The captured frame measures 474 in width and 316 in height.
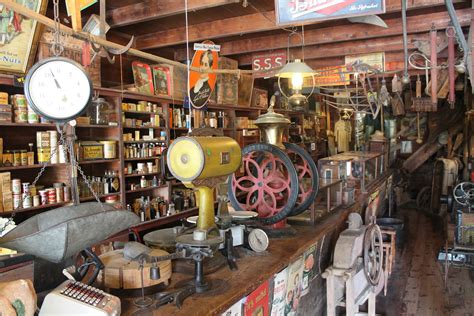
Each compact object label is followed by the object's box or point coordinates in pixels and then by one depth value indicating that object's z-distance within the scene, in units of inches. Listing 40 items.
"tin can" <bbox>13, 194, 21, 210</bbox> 143.1
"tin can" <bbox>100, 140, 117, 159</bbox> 175.8
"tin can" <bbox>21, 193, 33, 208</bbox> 145.5
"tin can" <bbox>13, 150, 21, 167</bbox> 144.6
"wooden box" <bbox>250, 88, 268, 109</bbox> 285.0
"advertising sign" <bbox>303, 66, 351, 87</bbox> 246.8
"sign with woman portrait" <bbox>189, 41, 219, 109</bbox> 194.1
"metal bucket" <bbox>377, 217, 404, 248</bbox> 243.9
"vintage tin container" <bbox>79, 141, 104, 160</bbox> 167.2
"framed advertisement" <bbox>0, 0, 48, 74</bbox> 132.3
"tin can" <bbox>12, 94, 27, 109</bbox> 142.8
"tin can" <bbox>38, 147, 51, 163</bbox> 151.7
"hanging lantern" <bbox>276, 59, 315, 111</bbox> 154.1
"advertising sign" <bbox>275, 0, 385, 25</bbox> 114.0
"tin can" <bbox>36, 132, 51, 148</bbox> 151.0
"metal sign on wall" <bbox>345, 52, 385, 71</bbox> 234.7
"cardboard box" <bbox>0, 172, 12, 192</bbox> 138.2
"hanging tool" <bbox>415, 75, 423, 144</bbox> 450.6
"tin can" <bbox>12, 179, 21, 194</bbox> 142.7
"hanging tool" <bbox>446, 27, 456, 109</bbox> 146.1
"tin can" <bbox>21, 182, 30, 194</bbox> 146.2
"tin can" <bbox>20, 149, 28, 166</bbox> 146.5
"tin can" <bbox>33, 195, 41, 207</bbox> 149.0
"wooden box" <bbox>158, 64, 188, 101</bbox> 205.9
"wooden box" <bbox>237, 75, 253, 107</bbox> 263.9
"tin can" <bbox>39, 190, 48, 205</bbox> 151.3
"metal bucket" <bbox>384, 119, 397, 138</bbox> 490.8
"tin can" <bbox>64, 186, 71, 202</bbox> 158.7
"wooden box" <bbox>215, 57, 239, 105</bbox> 241.1
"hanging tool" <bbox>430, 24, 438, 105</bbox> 139.5
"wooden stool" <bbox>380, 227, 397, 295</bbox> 159.5
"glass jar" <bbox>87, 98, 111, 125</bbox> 169.9
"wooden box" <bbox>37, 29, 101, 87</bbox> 146.2
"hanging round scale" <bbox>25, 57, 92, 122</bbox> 79.1
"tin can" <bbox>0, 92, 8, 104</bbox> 137.5
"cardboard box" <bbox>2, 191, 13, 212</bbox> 138.8
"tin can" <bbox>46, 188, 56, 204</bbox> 153.0
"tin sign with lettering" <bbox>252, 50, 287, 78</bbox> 233.6
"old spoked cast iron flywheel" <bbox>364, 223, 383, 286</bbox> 131.1
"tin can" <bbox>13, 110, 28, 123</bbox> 143.4
